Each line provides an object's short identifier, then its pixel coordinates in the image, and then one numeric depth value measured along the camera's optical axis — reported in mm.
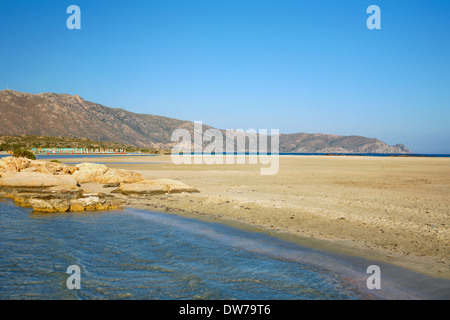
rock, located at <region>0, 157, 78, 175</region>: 20959
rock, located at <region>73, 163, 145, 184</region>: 19594
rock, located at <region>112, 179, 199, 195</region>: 16222
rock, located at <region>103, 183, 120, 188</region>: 18820
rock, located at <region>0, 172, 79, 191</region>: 17016
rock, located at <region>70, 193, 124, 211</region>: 12492
